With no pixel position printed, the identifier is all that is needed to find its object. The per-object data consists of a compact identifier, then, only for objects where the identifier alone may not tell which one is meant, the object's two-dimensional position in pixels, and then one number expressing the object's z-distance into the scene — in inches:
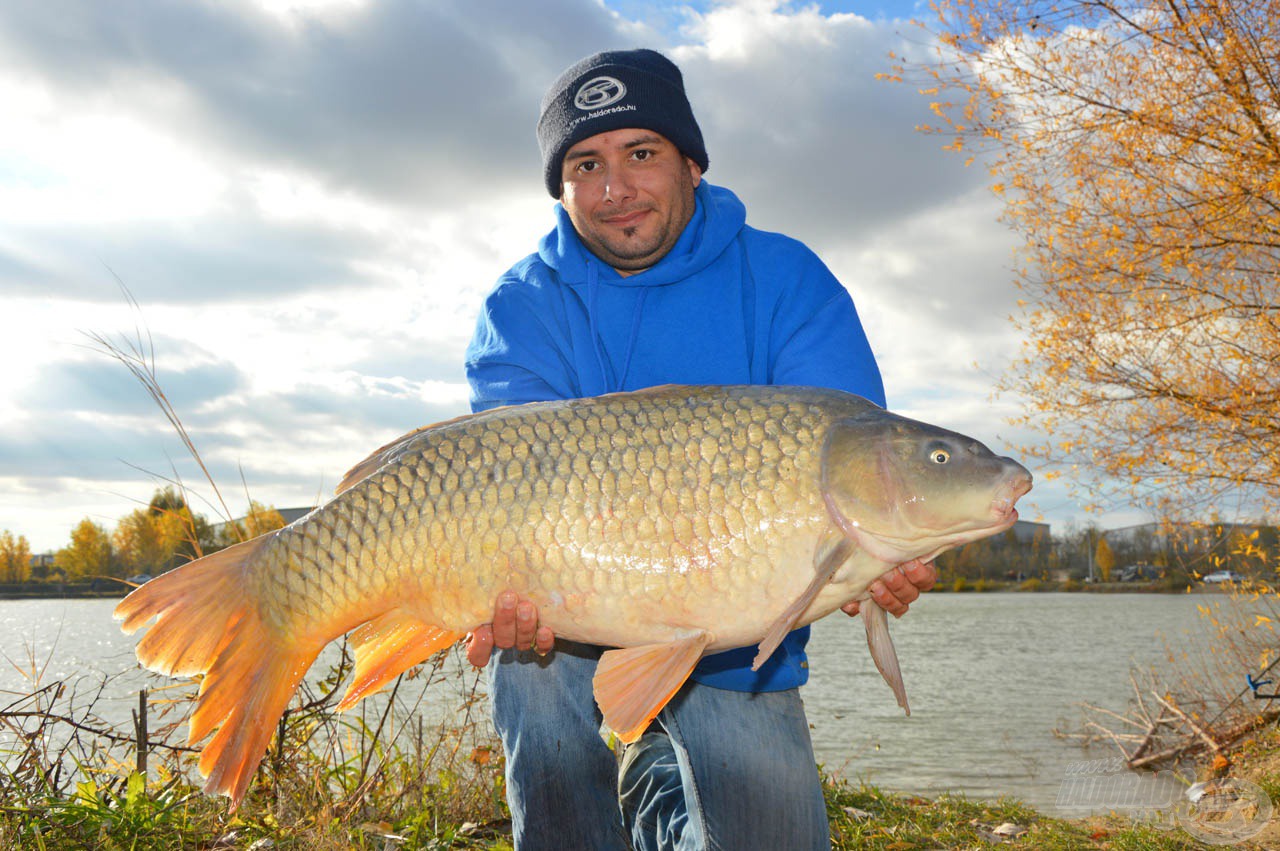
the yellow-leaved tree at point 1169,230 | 263.0
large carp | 69.3
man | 86.3
